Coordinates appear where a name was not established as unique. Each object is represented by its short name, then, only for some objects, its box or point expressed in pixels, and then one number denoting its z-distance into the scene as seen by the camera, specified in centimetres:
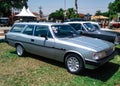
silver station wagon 298
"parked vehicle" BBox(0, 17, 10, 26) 1875
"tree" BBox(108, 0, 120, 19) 2148
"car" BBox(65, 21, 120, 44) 475
